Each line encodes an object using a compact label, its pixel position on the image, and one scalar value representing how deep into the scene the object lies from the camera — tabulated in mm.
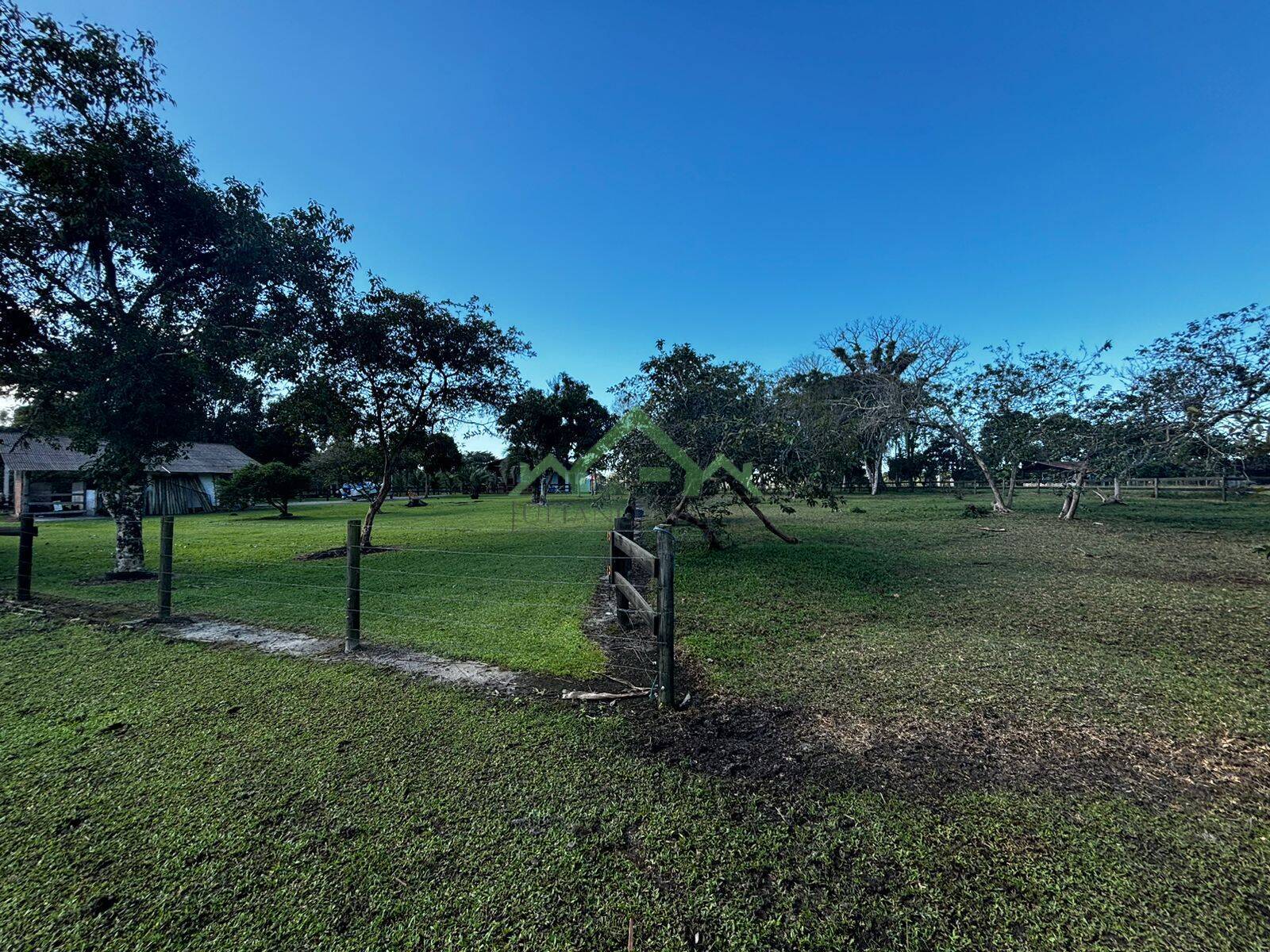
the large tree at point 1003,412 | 14164
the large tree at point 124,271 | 6320
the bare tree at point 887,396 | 17109
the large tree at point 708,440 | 7486
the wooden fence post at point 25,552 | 5621
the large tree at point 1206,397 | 10000
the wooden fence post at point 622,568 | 4902
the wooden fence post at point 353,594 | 4137
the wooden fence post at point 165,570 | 4863
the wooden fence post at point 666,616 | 3010
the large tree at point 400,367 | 9547
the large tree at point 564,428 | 30570
